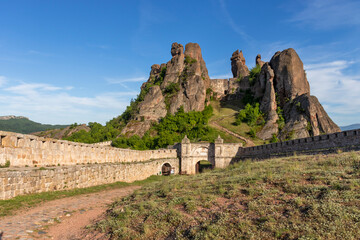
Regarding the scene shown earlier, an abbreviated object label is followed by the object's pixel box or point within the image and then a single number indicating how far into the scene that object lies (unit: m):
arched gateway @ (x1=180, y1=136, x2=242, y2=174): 36.66
